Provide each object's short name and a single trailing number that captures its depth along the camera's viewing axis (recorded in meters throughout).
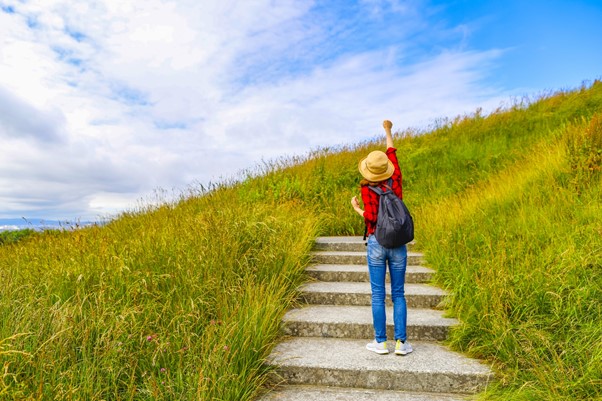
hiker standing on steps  4.07
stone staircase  3.84
